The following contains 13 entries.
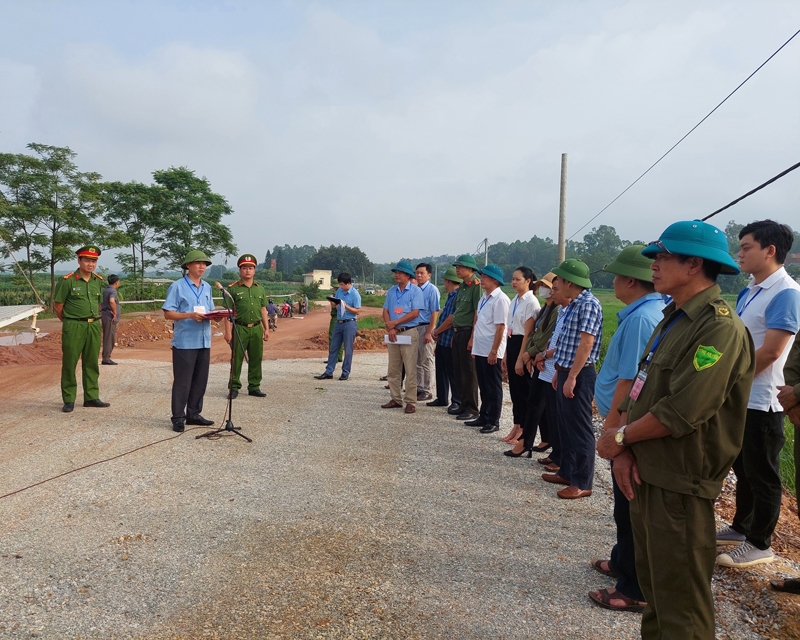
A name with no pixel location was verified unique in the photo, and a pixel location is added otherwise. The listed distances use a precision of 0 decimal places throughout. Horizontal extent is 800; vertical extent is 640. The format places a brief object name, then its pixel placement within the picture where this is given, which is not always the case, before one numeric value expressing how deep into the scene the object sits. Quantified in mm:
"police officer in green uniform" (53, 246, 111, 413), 7051
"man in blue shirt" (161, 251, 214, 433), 6238
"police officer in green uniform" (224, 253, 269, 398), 8055
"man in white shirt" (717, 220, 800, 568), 3256
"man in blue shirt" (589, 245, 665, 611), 2969
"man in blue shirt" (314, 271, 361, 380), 9766
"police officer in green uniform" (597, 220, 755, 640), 2057
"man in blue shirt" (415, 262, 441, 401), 8266
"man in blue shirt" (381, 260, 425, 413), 7559
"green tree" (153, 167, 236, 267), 34594
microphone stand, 5914
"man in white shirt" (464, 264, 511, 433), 6461
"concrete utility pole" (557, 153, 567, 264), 16328
